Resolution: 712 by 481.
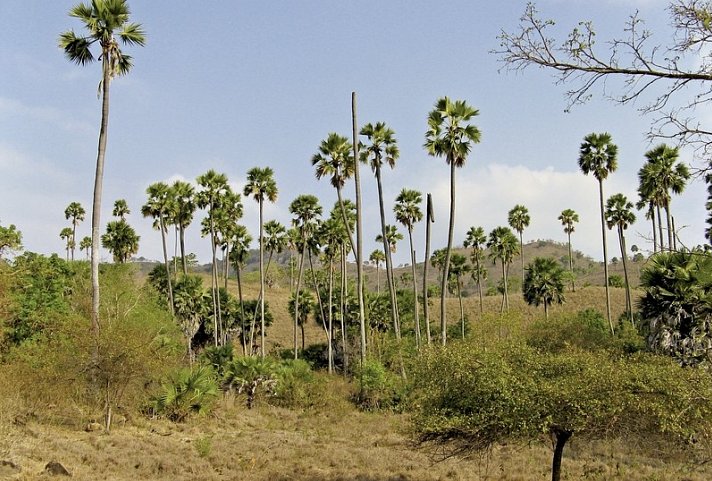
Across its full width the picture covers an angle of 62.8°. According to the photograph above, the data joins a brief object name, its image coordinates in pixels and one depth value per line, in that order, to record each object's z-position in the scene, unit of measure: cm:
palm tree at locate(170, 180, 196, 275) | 4950
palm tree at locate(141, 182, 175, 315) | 4928
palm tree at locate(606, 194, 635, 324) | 5053
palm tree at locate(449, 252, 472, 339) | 6788
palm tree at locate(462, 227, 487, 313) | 6550
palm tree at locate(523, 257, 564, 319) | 5575
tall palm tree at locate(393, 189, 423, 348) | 4919
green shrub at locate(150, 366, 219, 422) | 2817
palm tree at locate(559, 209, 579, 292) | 8000
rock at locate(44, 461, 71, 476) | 1722
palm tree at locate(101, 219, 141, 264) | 5634
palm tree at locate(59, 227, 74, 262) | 9575
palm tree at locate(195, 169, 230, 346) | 4919
